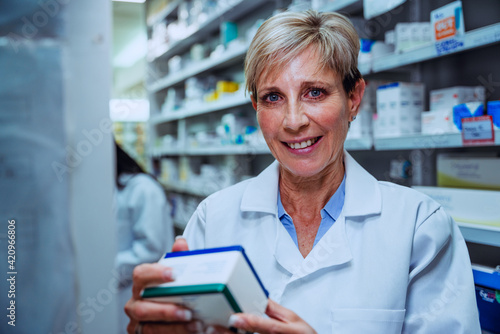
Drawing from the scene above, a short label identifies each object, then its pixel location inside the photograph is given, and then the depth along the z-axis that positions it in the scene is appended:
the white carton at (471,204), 1.46
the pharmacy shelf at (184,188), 4.03
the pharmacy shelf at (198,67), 3.24
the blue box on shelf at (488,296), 1.42
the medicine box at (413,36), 1.83
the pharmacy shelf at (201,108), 3.23
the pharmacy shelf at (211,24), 3.50
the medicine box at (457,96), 1.69
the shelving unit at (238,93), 1.55
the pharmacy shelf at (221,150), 3.05
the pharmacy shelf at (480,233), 1.41
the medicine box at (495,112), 1.44
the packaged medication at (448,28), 1.54
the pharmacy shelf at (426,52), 1.38
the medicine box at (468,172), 1.57
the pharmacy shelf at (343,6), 2.07
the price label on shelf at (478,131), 1.44
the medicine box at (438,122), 1.66
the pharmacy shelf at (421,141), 1.57
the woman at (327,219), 1.08
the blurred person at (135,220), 2.43
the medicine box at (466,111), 1.53
